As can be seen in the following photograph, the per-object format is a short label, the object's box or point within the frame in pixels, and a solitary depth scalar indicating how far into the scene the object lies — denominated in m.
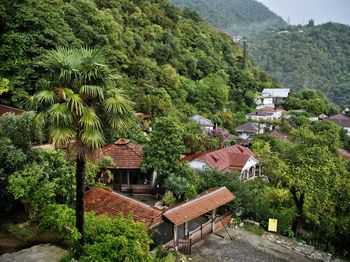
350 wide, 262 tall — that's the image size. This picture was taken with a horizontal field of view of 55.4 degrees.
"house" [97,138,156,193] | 23.47
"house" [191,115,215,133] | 47.94
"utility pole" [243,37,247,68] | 86.78
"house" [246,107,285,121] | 67.69
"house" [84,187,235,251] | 15.65
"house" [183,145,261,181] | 30.88
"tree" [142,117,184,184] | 22.27
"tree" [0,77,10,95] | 23.73
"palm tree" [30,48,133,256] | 9.34
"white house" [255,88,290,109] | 78.31
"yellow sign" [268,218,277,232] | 19.97
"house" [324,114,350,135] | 73.81
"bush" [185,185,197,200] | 21.30
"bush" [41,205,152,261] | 10.93
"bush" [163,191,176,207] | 20.64
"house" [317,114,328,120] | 78.34
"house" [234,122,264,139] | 56.19
